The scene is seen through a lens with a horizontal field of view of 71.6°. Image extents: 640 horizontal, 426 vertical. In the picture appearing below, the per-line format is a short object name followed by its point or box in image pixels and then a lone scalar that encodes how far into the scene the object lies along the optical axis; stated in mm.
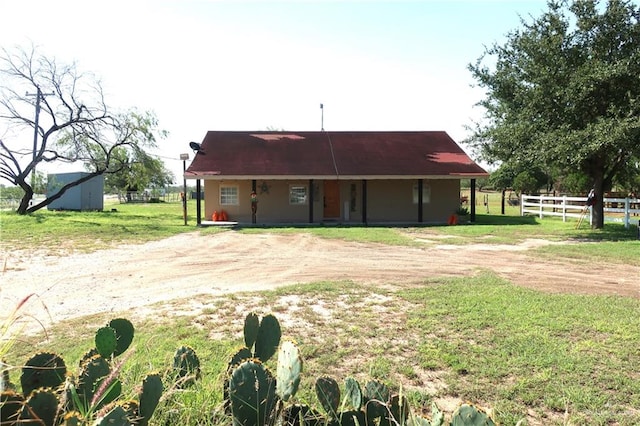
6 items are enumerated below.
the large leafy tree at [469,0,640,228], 13383
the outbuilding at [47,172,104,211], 32000
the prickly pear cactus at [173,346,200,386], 2619
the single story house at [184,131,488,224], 20469
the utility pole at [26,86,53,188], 25750
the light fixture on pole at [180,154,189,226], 19203
